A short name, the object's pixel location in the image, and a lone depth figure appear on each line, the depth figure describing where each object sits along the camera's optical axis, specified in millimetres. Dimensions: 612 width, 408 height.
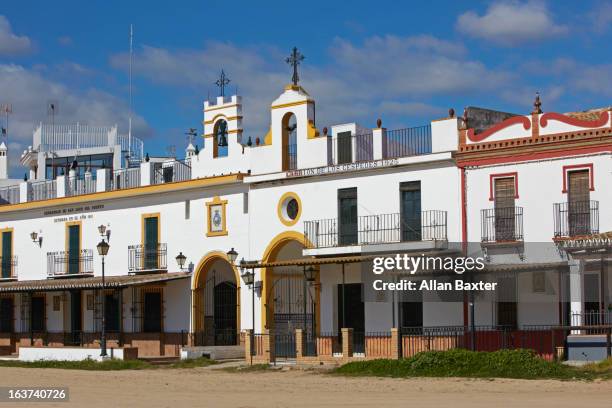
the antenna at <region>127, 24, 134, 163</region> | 51994
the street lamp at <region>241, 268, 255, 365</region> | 37594
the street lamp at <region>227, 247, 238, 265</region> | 38969
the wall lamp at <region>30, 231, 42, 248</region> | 47156
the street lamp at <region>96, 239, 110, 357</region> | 37781
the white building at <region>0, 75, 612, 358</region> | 31469
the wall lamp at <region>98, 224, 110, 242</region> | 42906
